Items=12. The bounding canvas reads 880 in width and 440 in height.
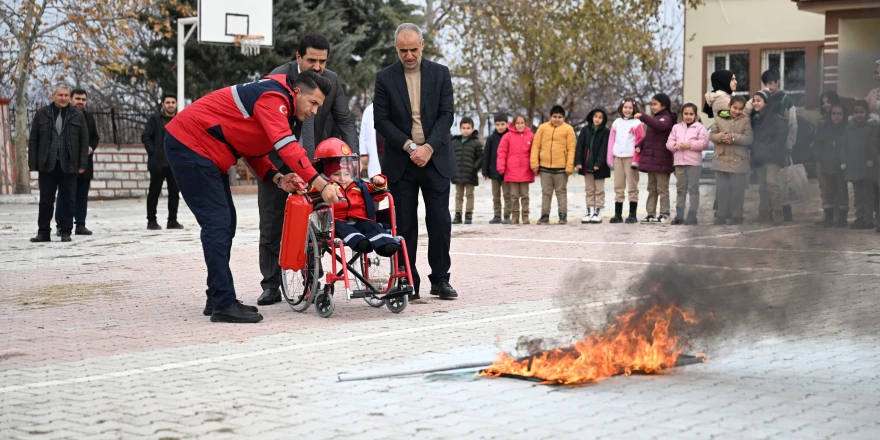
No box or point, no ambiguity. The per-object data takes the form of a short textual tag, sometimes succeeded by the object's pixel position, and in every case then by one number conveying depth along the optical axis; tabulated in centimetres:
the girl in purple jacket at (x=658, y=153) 1727
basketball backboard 2827
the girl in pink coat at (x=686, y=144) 1599
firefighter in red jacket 830
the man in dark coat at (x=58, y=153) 1580
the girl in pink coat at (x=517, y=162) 1870
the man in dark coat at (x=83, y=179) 1714
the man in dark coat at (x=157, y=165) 1811
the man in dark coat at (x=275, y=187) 955
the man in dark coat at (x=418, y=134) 979
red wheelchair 880
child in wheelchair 898
